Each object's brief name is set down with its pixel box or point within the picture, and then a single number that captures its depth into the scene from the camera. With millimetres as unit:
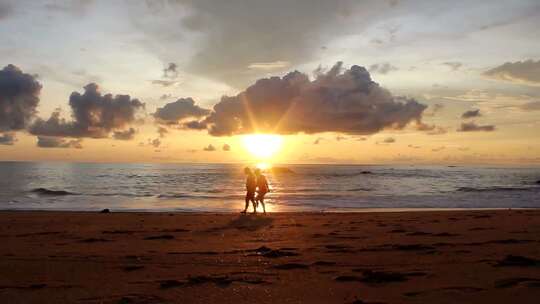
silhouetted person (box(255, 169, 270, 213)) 21109
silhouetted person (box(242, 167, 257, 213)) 21198
